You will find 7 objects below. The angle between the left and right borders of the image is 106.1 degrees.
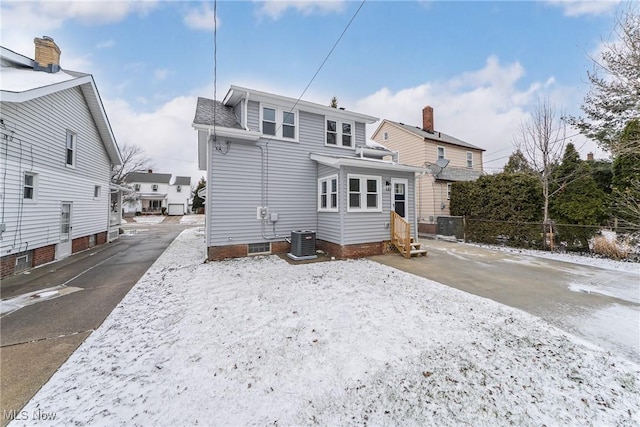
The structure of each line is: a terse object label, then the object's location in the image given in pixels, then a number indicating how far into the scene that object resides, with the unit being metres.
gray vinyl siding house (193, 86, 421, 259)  8.16
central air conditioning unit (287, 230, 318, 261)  8.30
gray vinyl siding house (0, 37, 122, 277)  6.36
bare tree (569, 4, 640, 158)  5.22
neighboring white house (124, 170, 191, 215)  34.72
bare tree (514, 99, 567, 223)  10.35
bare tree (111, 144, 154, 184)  25.78
